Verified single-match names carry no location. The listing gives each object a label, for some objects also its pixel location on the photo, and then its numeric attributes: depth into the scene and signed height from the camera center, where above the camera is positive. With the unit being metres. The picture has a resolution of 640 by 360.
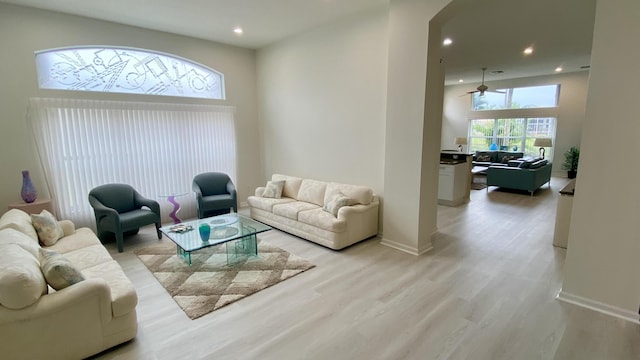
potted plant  9.52 -0.75
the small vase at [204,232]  3.65 -1.13
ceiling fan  8.00 +1.25
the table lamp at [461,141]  10.09 -0.13
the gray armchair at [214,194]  5.20 -1.04
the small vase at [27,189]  4.02 -0.69
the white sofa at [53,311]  1.95 -1.20
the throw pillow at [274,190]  5.52 -0.96
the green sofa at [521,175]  7.40 -0.96
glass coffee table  3.60 -1.21
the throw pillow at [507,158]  9.95 -0.69
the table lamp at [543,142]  9.45 -0.16
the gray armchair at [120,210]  4.17 -1.08
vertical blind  4.42 -0.17
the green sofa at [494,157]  10.10 -0.68
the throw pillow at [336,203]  4.30 -0.94
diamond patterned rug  2.98 -1.54
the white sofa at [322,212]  4.16 -1.12
